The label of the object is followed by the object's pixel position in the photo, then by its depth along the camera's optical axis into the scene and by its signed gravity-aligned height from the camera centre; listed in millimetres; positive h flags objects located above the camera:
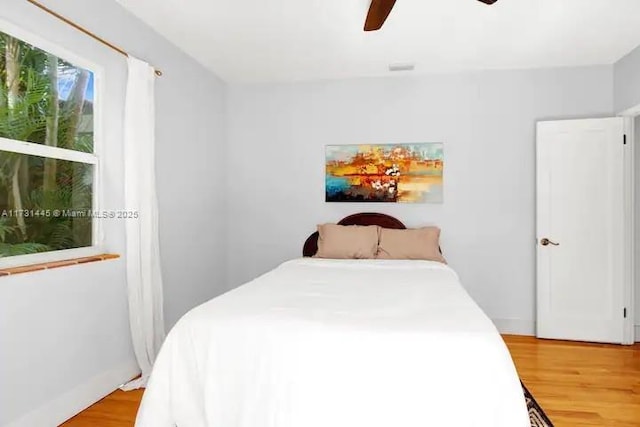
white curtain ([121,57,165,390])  2848 -57
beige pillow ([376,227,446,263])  3801 -323
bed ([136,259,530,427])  1634 -653
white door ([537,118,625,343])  3793 -208
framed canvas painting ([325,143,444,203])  4223 +369
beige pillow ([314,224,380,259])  3877 -306
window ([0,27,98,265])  2178 +330
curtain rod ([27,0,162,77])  2223 +1074
